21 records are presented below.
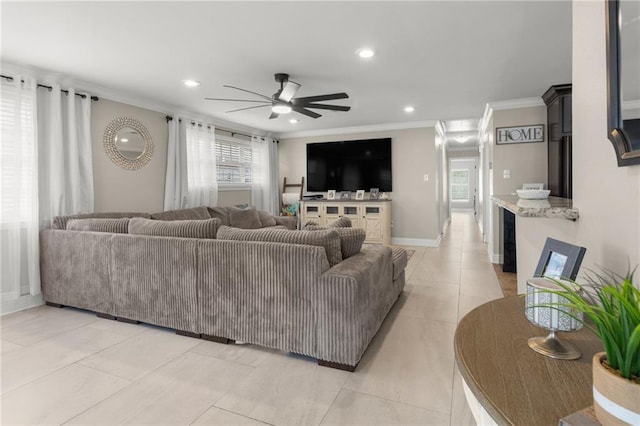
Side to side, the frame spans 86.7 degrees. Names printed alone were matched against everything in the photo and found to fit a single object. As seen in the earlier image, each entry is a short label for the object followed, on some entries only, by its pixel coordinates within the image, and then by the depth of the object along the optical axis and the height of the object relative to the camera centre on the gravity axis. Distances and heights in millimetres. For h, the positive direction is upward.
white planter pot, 478 -293
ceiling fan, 3554 +1110
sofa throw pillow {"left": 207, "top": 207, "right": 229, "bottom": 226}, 5211 -149
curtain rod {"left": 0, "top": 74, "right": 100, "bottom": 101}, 3237 +1262
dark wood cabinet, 3965 +747
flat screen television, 6746 +777
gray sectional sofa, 2161 -573
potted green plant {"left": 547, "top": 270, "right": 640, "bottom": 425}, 484 -249
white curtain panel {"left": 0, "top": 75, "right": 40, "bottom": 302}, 3199 +151
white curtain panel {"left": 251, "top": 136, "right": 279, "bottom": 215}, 6977 +614
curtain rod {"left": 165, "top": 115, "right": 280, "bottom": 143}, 6079 +1370
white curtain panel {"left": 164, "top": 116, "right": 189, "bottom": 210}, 4988 +554
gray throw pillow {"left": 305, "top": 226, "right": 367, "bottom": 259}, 2619 -298
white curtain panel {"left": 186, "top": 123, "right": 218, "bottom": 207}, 5352 +632
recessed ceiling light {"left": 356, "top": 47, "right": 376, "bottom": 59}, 3029 +1371
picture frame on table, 975 -187
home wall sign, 4793 +956
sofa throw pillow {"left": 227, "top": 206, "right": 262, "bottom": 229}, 5320 -221
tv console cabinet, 6352 -222
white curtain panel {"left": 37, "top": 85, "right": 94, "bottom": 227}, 3537 +569
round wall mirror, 4254 +820
